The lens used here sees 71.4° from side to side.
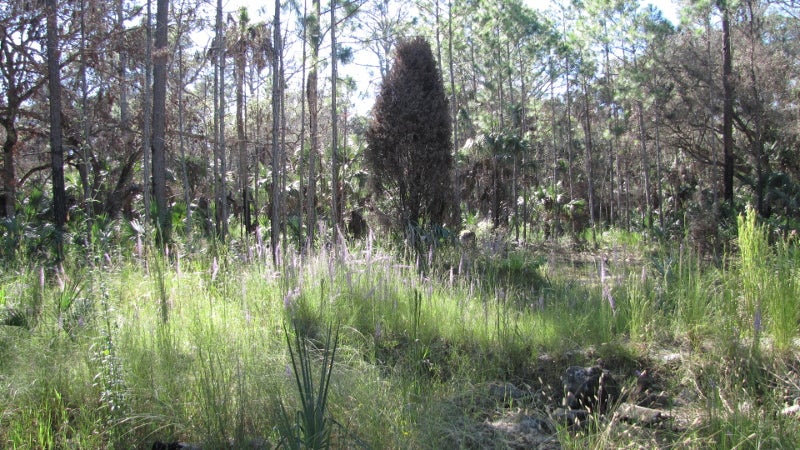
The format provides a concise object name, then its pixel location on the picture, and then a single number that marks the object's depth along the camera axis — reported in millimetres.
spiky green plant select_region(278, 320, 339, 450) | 2287
